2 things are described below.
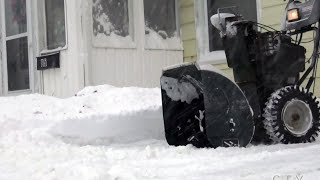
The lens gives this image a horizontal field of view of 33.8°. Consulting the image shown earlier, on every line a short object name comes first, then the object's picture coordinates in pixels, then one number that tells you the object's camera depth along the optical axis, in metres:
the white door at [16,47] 10.23
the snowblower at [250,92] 5.42
